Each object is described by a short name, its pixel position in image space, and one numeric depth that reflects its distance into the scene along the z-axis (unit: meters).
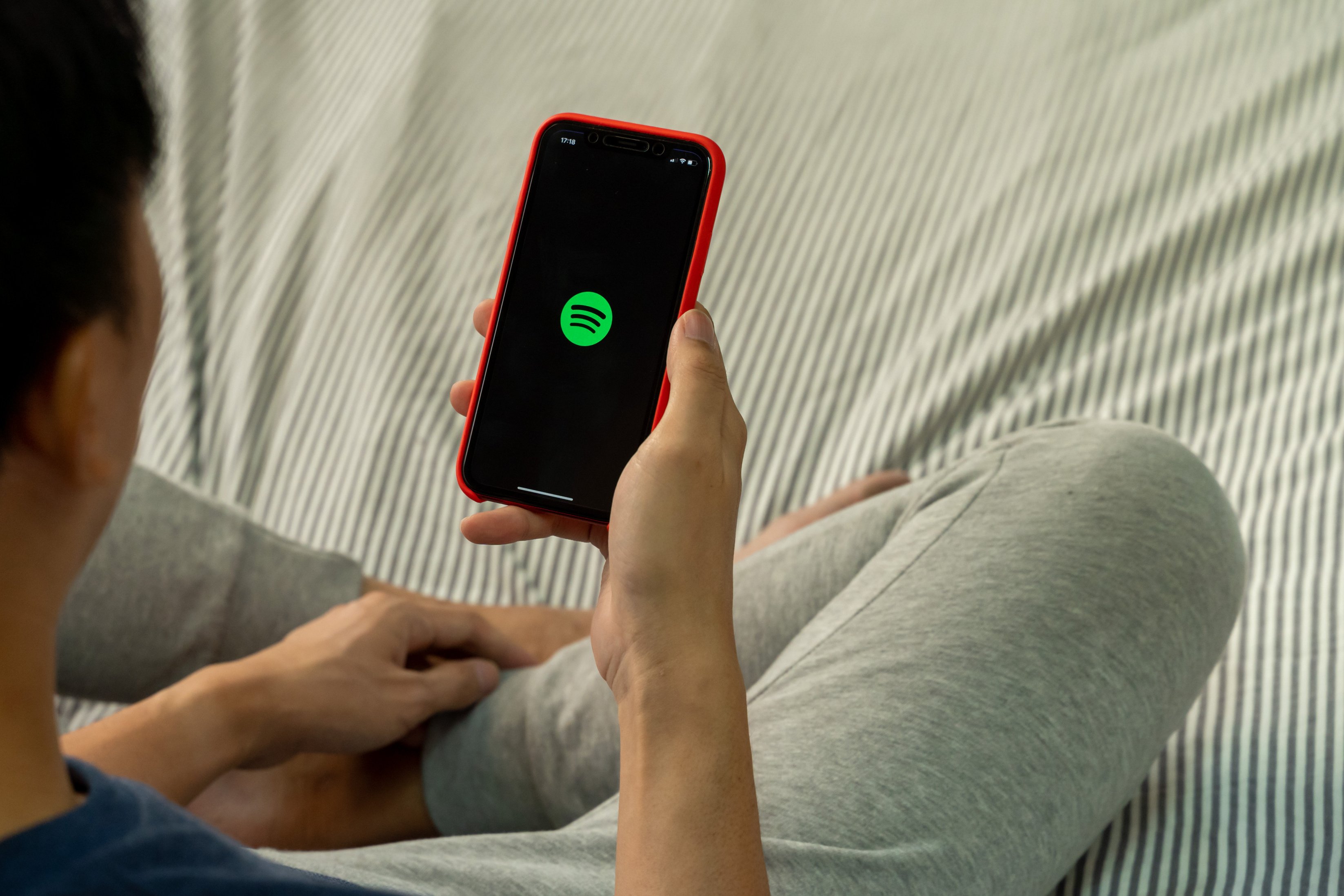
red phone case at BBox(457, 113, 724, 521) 1.10
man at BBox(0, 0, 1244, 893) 0.95
